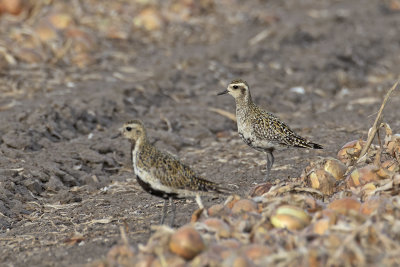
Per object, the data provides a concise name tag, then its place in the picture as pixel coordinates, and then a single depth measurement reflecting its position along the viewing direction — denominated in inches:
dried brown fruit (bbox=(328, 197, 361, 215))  478.0
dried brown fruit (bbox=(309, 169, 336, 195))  566.6
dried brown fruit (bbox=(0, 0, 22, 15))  1342.3
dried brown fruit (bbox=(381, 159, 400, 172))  563.0
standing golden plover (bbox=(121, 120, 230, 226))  559.8
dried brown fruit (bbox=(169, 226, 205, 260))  414.3
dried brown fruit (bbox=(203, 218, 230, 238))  448.8
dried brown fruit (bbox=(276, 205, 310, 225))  458.9
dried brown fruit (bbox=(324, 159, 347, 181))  590.6
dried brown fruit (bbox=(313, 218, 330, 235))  434.3
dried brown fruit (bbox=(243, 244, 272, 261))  404.5
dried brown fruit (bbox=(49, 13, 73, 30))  1309.7
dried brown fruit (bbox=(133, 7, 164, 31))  1496.1
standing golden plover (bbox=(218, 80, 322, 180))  735.7
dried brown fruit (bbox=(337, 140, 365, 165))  635.5
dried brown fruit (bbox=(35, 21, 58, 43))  1254.9
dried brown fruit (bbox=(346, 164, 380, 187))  540.4
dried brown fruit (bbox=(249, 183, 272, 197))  566.2
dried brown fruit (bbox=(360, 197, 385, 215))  463.6
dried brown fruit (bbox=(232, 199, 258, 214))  489.0
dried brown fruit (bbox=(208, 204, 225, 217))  488.7
